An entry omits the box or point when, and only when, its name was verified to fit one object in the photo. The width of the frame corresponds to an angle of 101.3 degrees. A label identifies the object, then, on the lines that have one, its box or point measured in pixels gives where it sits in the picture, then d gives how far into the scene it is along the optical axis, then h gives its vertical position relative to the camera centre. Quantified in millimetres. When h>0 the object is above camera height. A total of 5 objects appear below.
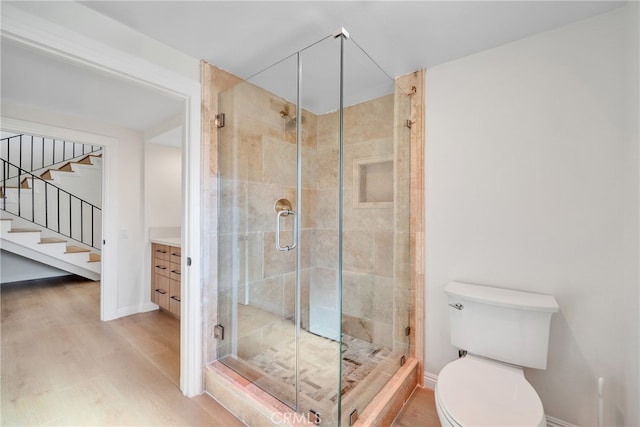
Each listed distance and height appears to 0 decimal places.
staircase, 4387 +185
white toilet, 1080 -772
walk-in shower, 1928 -19
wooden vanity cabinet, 2971 -767
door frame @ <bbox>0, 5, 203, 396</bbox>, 1278 +715
